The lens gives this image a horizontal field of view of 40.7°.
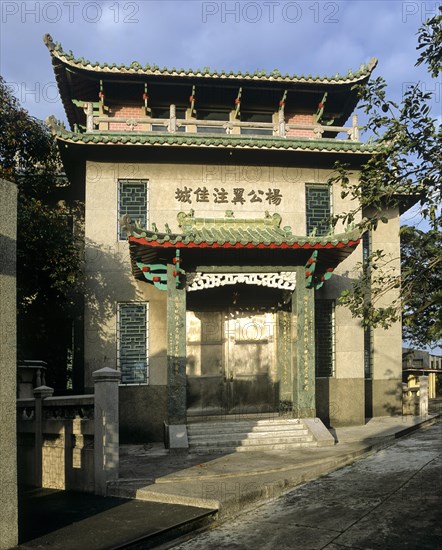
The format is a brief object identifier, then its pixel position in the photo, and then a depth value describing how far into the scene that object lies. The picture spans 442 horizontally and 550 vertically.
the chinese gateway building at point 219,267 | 13.53
